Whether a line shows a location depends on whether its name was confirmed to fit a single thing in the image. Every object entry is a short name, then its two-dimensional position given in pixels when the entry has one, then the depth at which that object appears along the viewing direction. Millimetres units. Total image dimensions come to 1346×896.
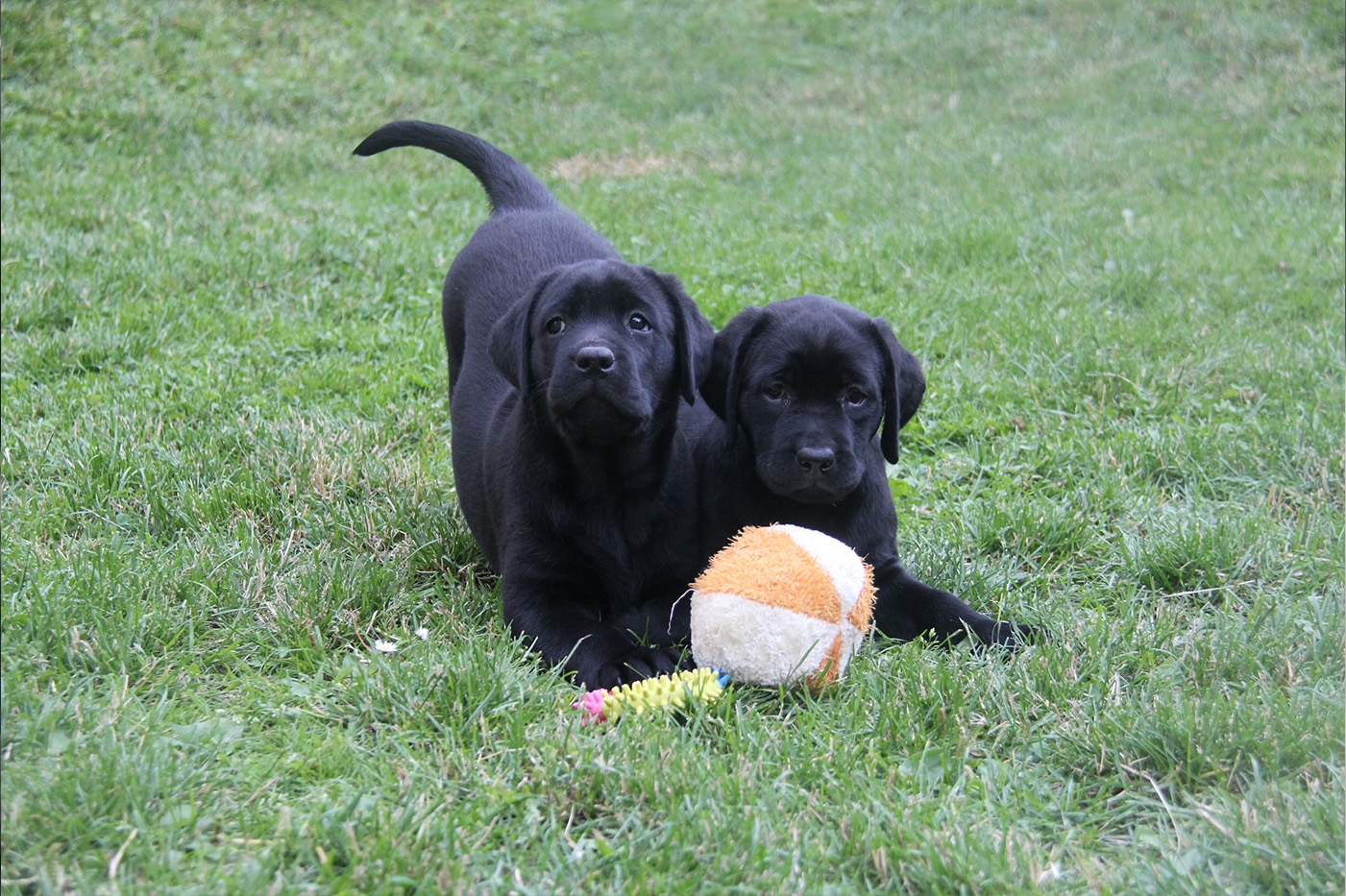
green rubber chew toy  2316
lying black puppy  2875
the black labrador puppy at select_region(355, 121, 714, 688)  2738
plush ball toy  2445
